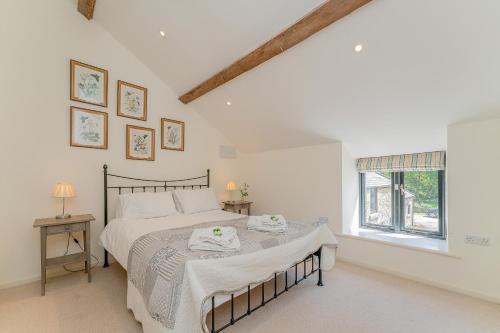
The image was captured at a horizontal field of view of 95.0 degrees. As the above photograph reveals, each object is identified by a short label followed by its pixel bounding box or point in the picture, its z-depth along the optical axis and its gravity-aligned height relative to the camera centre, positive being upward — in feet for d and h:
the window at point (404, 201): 10.20 -1.61
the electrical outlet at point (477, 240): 7.61 -2.41
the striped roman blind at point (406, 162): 9.80 +0.28
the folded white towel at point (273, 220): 7.78 -1.81
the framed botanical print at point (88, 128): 9.56 +1.65
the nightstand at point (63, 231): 7.69 -2.26
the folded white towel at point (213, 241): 5.59 -1.87
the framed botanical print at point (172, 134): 12.44 +1.83
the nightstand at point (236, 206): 13.80 -2.34
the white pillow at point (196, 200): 10.85 -1.65
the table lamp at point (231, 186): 14.40 -1.18
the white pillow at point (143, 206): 9.39 -1.67
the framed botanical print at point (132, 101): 10.93 +3.25
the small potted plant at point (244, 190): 15.55 -1.57
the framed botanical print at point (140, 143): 11.20 +1.19
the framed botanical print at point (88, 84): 9.58 +3.60
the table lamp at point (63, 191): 8.31 -0.91
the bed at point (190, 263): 4.51 -2.44
